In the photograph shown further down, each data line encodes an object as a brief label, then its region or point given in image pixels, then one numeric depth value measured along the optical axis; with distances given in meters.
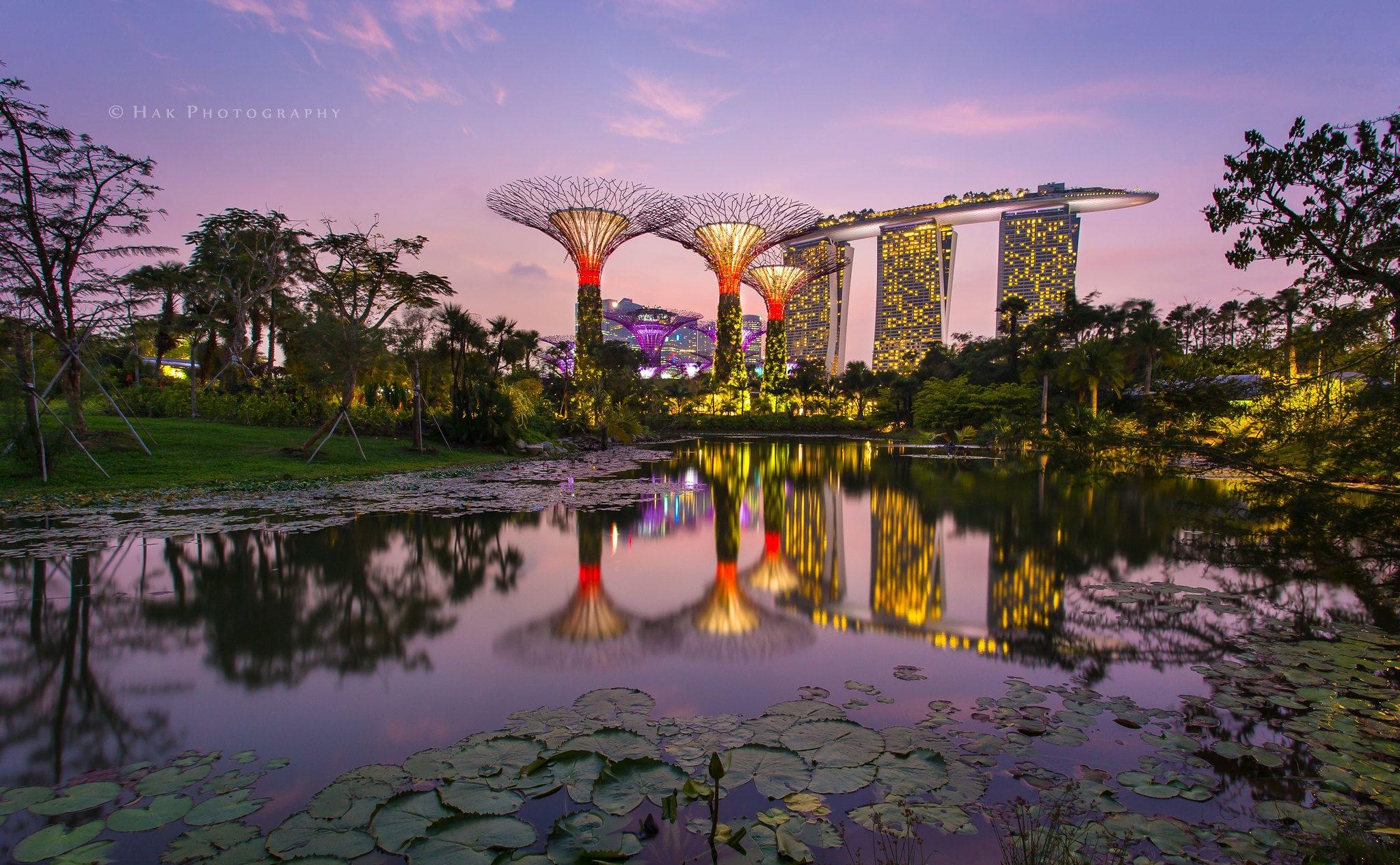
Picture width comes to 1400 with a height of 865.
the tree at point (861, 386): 67.06
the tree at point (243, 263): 27.27
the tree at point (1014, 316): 51.62
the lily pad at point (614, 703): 4.09
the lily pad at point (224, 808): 2.96
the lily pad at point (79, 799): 3.02
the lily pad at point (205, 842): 2.70
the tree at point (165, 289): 26.97
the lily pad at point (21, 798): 3.02
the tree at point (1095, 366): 35.50
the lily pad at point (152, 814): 2.87
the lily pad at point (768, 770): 3.17
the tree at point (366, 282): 28.98
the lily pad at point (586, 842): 2.57
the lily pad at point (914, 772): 3.21
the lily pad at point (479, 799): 2.89
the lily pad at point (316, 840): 2.68
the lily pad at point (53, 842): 2.70
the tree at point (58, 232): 14.48
